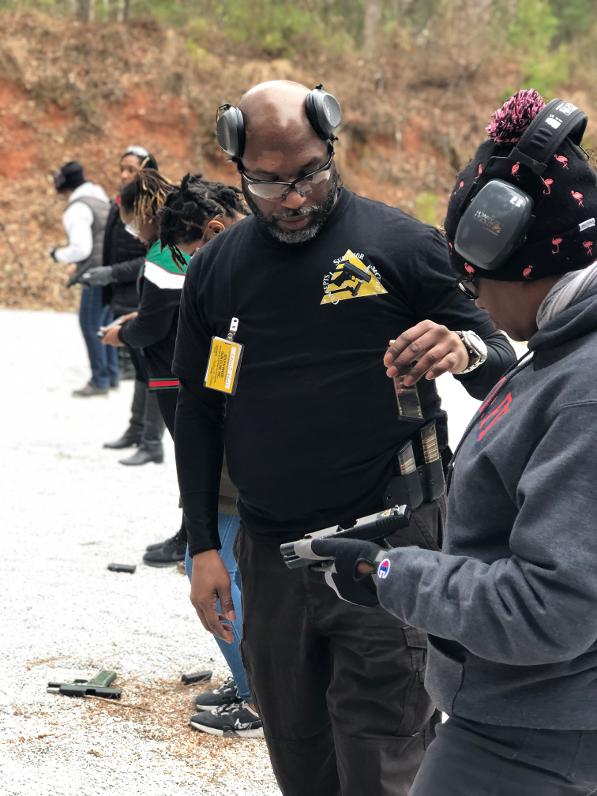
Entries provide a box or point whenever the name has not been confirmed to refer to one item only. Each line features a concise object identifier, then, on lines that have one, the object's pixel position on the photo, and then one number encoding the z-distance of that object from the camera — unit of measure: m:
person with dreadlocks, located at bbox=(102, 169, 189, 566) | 5.20
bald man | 2.62
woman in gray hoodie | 1.56
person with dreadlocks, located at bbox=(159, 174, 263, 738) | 4.00
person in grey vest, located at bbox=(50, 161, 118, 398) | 10.17
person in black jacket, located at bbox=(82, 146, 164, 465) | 8.26
